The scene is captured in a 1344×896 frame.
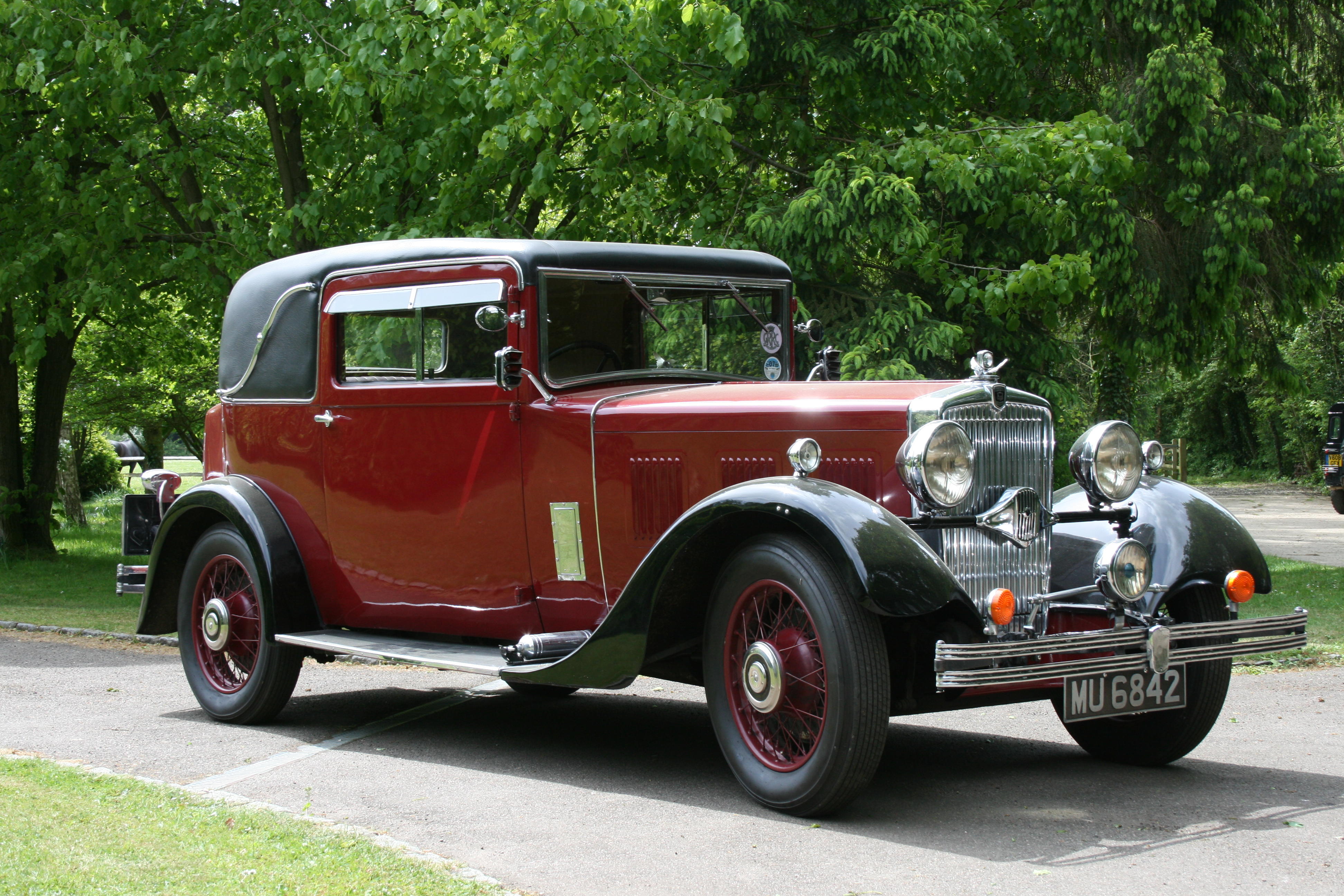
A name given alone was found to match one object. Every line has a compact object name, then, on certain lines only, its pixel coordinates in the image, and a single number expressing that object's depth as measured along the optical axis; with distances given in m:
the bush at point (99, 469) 36.09
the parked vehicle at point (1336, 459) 24.61
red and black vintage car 4.67
